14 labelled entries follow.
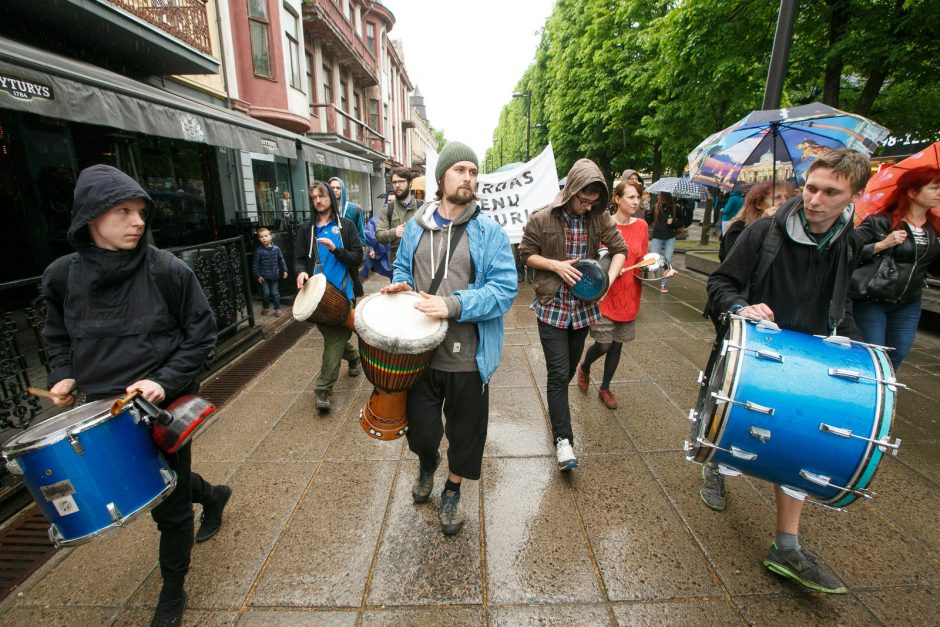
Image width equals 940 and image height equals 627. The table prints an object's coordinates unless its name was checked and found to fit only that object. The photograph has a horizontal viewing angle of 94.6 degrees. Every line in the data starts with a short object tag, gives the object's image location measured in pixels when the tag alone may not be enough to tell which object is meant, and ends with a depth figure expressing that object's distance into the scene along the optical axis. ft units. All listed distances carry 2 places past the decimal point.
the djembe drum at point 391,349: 6.25
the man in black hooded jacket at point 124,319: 5.66
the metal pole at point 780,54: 16.61
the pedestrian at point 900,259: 9.65
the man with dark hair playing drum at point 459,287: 7.04
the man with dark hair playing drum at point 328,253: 12.52
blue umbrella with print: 13.64
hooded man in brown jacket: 9.36
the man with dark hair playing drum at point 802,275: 6.31
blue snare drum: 4.74
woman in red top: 11.93
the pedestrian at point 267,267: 22.41
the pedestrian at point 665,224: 26.89
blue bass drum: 5.23
